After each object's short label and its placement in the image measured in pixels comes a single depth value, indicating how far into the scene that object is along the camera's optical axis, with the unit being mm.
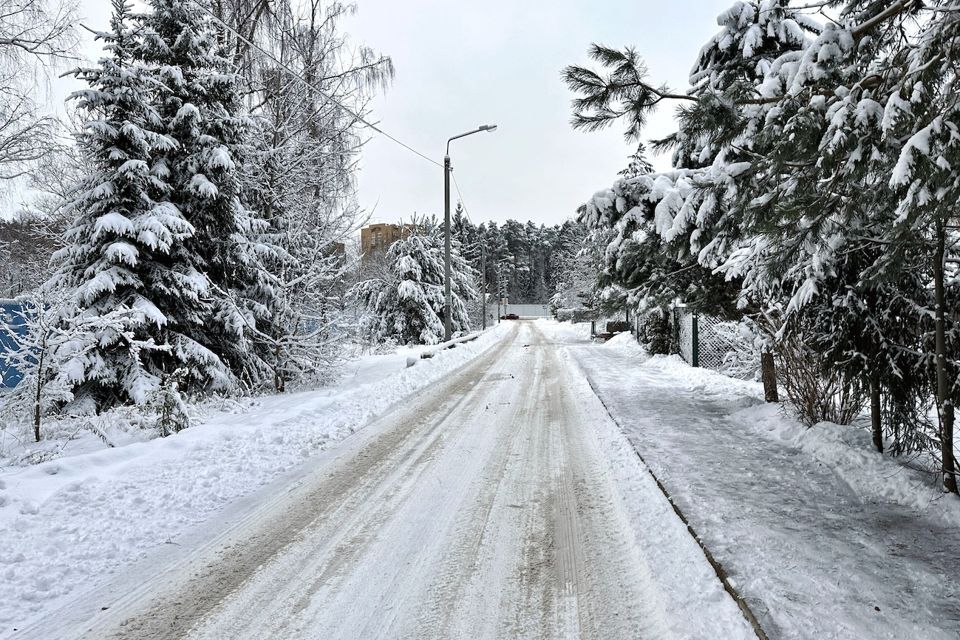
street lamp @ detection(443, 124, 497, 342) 17375
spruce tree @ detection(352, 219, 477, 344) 23219
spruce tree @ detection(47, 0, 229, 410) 7211
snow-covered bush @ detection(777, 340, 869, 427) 5238
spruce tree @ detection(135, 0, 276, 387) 8430
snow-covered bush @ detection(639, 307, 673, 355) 15492
